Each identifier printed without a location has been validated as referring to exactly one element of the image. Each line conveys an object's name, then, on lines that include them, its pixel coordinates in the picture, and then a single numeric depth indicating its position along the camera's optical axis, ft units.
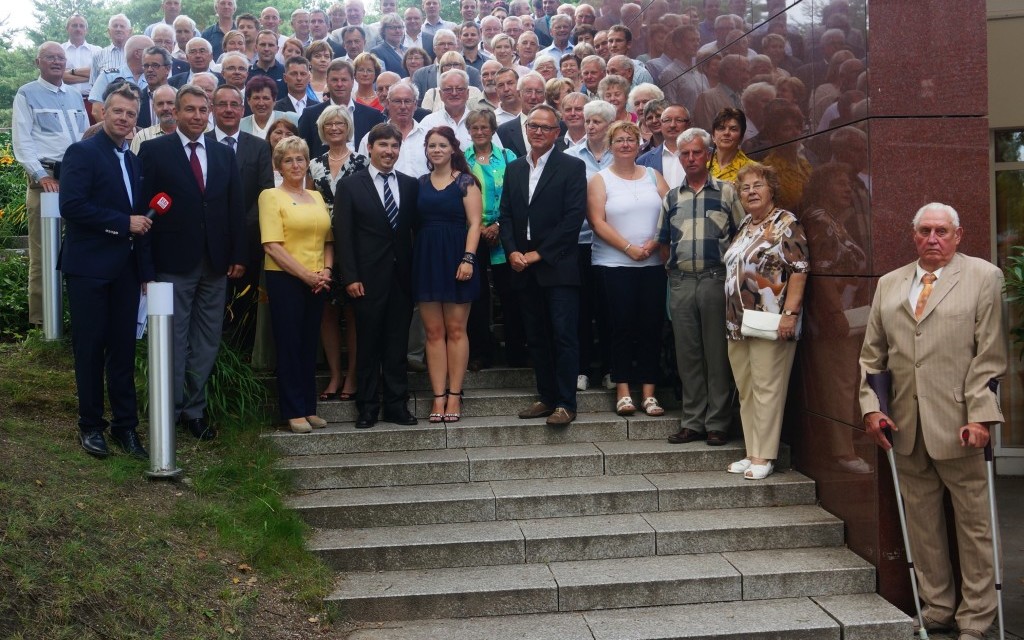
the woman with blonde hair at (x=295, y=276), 23.29
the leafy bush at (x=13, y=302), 28.14
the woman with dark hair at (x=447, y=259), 23.98
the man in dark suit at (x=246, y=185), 24.56
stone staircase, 18.42
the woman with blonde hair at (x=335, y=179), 25.04
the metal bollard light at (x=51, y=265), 26.07
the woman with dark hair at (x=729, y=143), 23.82
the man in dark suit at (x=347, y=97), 29.50
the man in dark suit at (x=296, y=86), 31.17
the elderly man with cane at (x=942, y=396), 17.71
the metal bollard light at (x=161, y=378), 20.31
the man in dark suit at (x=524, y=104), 29.43
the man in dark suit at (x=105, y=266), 20.35
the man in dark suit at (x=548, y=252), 24.14
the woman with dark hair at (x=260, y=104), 27.58
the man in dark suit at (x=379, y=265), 23.98
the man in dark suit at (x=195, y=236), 22.41
